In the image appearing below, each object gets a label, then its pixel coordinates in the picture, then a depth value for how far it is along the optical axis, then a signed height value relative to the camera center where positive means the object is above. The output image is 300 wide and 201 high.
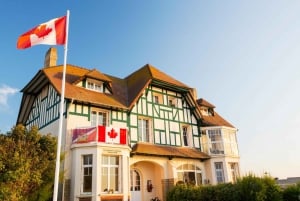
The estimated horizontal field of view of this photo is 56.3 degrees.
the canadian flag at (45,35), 8.80 +4.73
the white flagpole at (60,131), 7.75 +1.67
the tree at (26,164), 9.90 +0.96
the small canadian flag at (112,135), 13.53 +2.50
